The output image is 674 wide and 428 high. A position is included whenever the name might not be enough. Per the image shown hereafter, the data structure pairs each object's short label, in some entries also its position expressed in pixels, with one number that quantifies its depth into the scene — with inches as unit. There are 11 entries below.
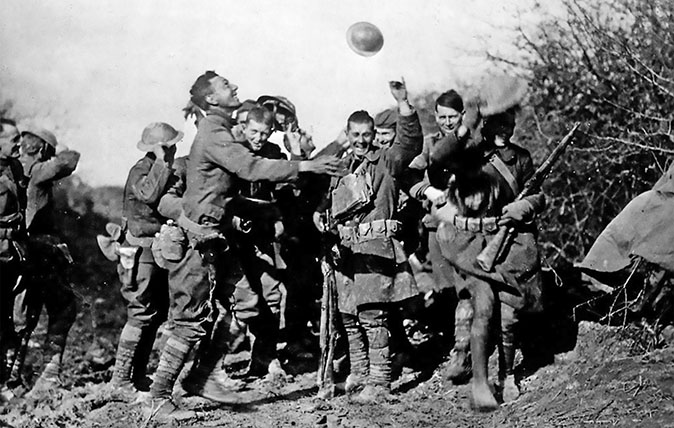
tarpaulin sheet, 231.3
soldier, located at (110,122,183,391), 266.2
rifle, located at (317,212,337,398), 254.1
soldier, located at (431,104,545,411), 245.9
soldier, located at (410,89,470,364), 247.8
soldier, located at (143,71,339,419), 241.1
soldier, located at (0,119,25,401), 251.4
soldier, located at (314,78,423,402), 256.8
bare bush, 356.2
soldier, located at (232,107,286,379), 278.1
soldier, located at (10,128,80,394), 266.5
